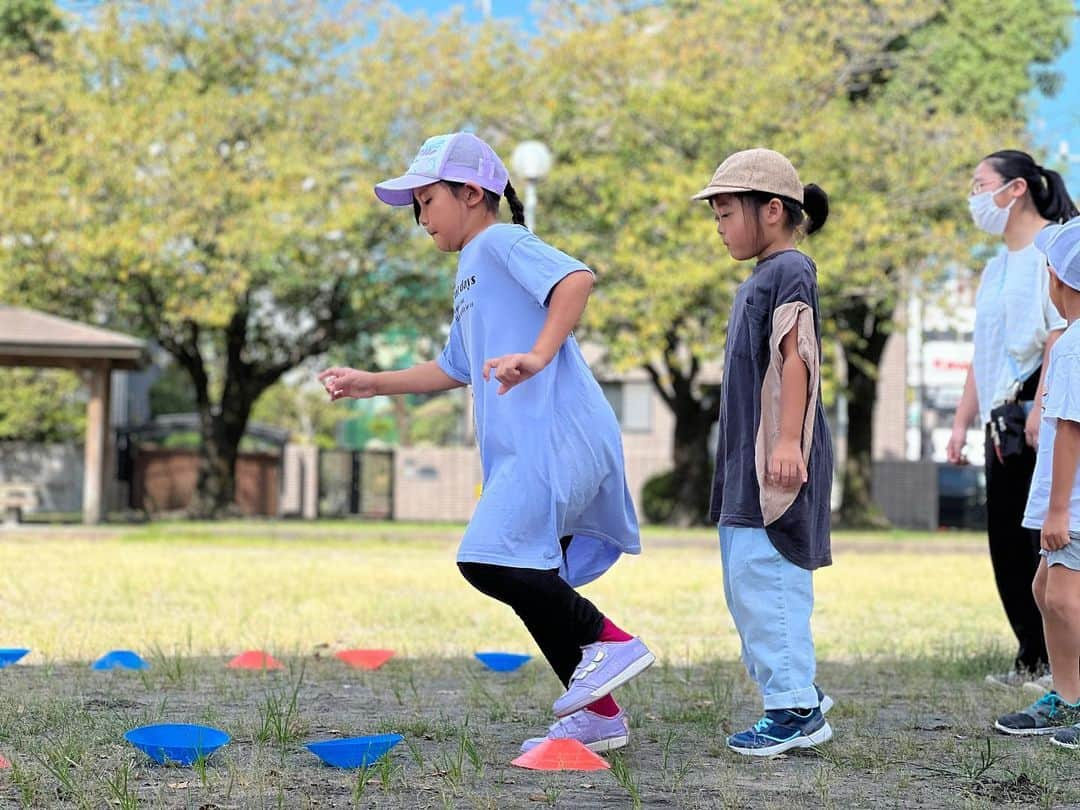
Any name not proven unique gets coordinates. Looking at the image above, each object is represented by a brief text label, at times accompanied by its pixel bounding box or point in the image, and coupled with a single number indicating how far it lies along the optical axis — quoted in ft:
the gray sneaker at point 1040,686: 17.15
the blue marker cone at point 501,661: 19.65
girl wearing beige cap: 13.26
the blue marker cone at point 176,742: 12.12
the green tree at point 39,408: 104.12
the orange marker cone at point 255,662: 18.98
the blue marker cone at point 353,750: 11.95
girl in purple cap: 12.46
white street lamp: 55.83
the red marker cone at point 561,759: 12.34
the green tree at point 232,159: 76.07
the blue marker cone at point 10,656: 18.88
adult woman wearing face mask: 18.02
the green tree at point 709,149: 69.31
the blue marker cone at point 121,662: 18.70
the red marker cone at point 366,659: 19.66
